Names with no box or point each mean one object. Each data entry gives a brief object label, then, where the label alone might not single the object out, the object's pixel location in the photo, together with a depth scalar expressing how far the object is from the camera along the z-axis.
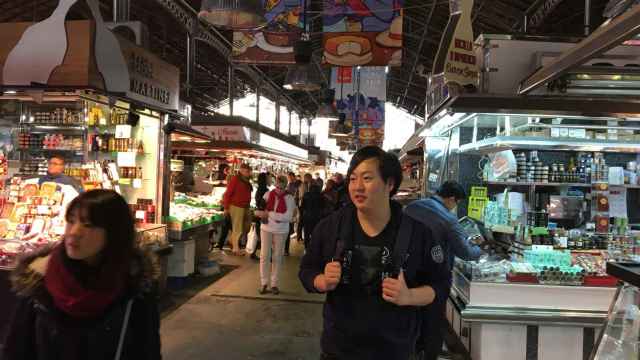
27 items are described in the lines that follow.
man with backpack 2.06
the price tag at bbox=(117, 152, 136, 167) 6.32
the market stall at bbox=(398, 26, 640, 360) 4.23
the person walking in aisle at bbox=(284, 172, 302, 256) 11.41
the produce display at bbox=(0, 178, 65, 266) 5.13
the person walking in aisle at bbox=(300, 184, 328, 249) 10.08
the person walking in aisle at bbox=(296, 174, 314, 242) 11.58
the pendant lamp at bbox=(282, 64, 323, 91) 7.53
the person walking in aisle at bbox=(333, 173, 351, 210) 8.18
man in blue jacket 4.23
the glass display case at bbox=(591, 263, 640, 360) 1.65
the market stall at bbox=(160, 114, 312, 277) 7.48
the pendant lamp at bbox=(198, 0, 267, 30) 4.27
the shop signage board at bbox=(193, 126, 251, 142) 10.49
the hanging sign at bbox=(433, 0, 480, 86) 4.33
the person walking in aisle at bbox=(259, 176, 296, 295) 7.02
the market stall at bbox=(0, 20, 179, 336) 4.87
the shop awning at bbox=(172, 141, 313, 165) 10.00
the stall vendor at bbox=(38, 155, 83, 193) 5.16
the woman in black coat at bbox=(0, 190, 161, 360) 1.74
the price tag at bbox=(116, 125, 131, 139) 6.23
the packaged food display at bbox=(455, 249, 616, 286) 4.36
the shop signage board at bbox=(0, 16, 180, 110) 4.82
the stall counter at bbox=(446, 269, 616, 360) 4.24
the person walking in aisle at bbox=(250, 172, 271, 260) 9.79
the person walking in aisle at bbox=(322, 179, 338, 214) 10.37
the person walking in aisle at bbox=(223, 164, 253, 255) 9.88
